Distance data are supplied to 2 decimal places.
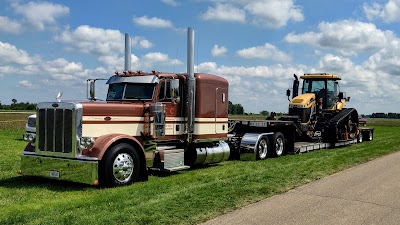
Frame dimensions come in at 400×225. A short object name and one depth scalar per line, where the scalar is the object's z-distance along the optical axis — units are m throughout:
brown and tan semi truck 9.08
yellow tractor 19.81
